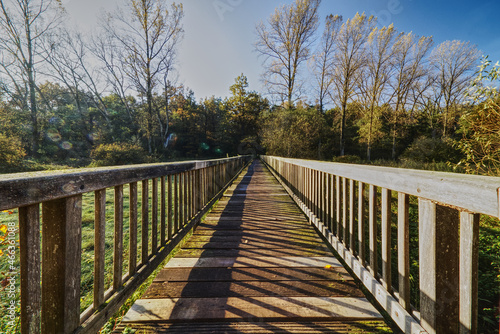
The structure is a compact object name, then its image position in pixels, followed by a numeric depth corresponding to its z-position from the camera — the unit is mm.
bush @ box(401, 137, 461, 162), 13664
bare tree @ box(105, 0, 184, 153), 16723
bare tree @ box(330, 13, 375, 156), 17531
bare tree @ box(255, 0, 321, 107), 19422
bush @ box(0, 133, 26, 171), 9309
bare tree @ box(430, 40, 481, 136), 17797
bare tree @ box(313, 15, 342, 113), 19234
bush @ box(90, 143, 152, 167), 14047
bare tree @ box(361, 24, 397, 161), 17797
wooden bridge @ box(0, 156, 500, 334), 741
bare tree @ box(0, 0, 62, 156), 13719
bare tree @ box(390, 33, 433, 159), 18547
